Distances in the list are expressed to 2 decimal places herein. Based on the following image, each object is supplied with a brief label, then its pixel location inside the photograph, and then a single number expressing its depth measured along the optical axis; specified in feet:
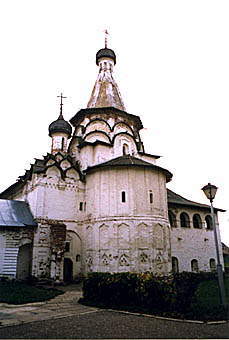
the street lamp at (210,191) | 34.50
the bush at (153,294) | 28.30
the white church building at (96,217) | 61.98
